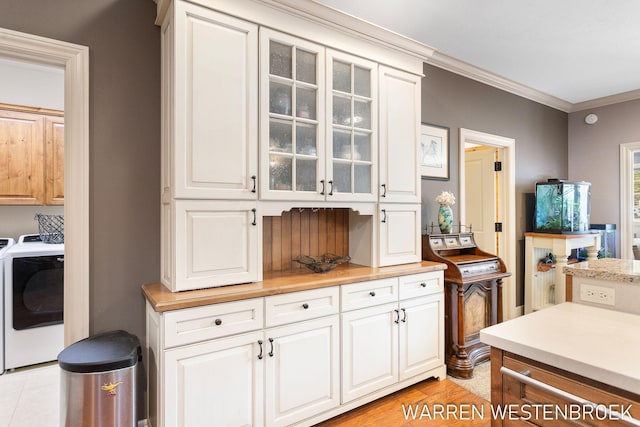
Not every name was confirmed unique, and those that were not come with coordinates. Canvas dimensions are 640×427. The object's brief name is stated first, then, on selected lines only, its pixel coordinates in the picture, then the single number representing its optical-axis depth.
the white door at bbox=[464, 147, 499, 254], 4.33
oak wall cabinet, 3.31
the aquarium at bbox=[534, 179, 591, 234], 4.11
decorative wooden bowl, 2.37
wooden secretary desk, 2.84
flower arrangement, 3.14
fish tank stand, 4.02
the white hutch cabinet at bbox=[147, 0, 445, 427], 1.80
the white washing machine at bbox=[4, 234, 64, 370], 2.90
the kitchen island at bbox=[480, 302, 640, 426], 0.94
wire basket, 3.36
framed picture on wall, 3.32
